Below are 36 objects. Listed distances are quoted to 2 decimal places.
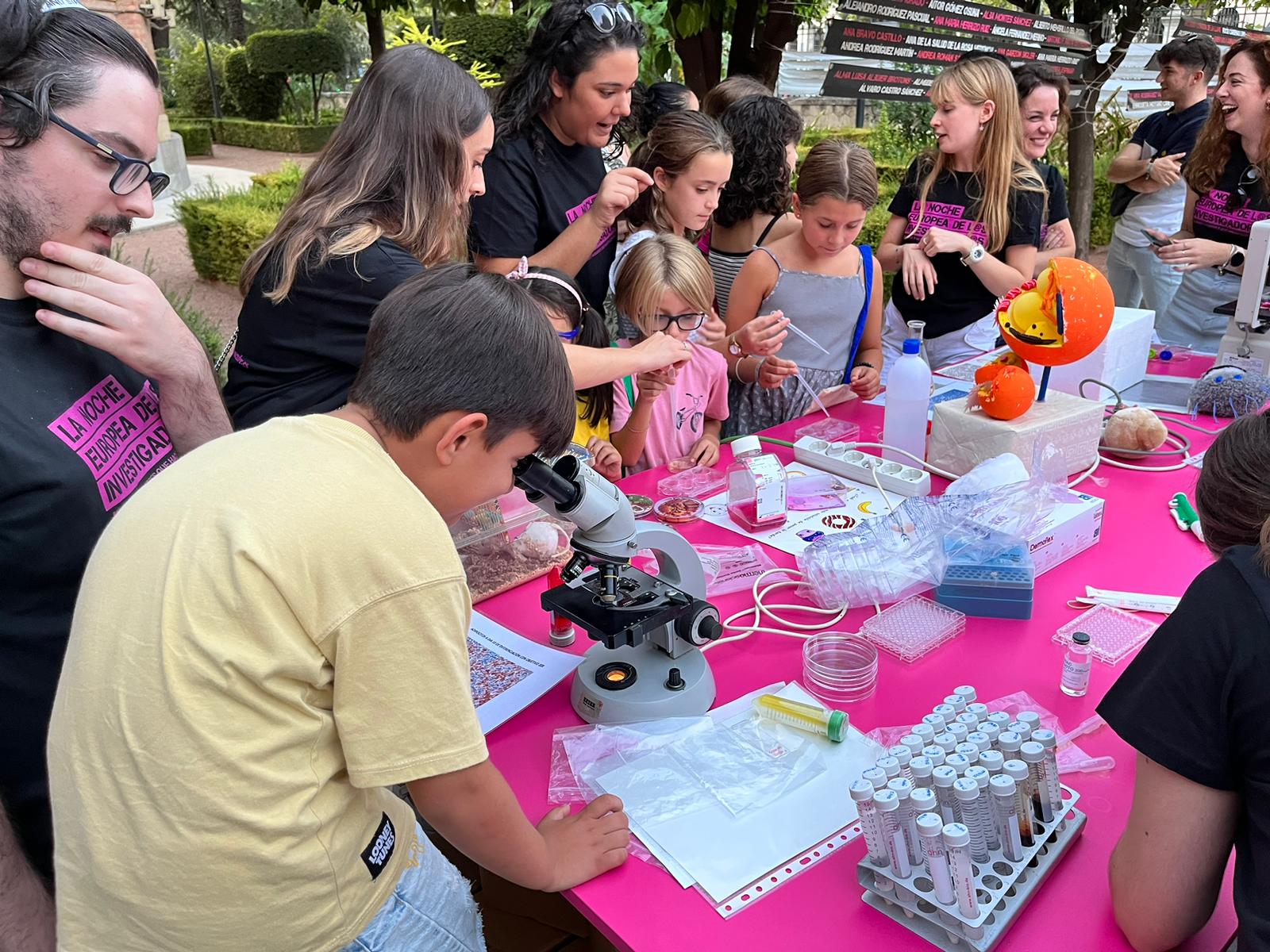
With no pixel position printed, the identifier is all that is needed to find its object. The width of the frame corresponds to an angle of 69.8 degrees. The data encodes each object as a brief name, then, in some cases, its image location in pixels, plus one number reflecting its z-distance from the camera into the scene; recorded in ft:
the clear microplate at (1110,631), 5.27
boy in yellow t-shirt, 3.04
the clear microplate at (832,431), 8.41
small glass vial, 4.89
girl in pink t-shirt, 8.56
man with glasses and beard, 3.85
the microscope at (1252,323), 8.35
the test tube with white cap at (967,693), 4.11
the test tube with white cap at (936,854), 3.32
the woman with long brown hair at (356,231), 5.96
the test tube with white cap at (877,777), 3.51
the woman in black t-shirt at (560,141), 8.48
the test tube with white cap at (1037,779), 3.70
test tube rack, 3.45
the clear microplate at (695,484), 7.59
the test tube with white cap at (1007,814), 3.47
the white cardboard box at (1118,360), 8.63
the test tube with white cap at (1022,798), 3.63
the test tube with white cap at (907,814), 3.48
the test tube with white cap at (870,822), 3.48
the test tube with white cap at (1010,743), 3.70
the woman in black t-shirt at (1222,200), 11.17
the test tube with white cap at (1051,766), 3.74
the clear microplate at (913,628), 5.34
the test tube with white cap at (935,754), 3.61
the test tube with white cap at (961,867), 3.33
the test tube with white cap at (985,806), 3.51
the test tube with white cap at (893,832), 3.41
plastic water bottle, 7.79
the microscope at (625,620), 4.57
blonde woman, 10.62
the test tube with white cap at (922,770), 3.51
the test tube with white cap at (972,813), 3.42
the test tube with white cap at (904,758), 3.62
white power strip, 7.23
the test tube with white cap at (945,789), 3.49
